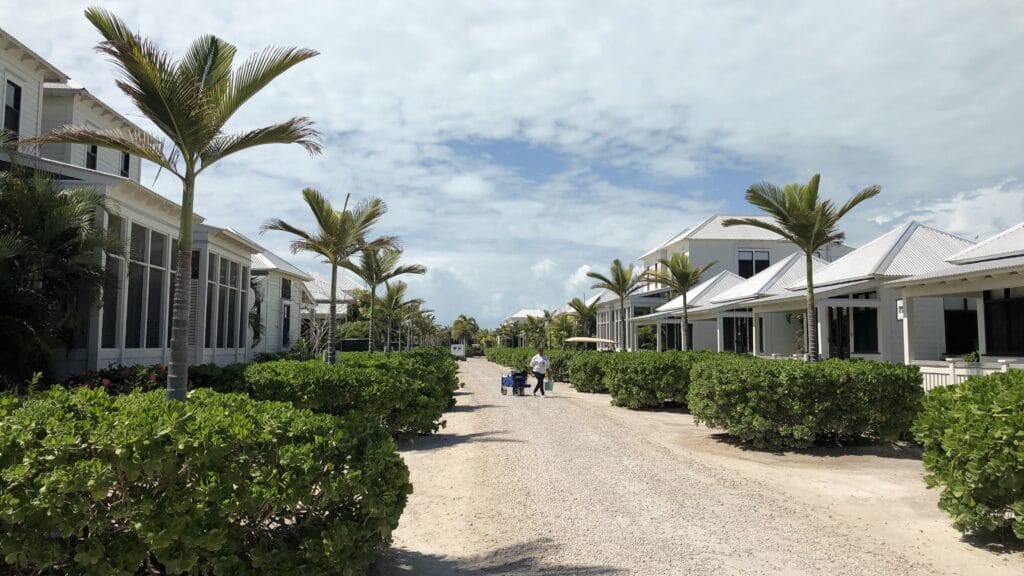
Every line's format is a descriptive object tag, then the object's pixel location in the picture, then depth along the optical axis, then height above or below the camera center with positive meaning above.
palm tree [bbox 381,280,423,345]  34.47 +2.55
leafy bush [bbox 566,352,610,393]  23.66 -0.80
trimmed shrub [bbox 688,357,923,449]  10.80 -0.79
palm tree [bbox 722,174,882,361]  14.05 +2.81
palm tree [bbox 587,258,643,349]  34.50 +3.46
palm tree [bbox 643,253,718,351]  27.44 +2.98
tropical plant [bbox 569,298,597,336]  46.00 +2.51
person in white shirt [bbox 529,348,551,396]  22.70 -0.62
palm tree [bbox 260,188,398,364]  16.53 +2.81
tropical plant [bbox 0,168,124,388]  9.77 +1.14
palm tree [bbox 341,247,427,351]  24.09 +2.85
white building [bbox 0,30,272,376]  12.60 +2.26
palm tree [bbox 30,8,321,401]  6.73 +2.43
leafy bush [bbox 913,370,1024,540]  5.68 -0.88
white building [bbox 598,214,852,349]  42.56 +6.15
